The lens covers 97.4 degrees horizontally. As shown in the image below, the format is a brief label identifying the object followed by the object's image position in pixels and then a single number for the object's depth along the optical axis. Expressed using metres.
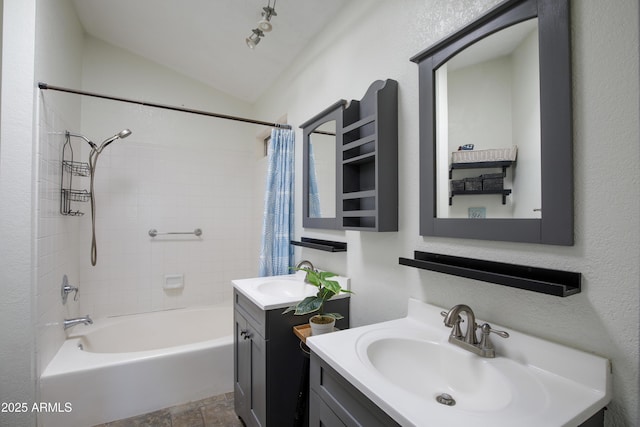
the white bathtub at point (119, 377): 1.64
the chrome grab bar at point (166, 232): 2.73
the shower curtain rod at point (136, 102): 1.58
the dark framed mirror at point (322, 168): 1.63
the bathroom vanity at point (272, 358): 1.33
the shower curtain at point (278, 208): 2.17
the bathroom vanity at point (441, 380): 0.62
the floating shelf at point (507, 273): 0.73
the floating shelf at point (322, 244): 1.67
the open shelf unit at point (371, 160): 1.29
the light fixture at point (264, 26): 1.64
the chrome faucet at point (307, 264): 1.87
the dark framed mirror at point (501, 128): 0.77
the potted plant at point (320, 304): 1.20
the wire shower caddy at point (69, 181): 2.01
